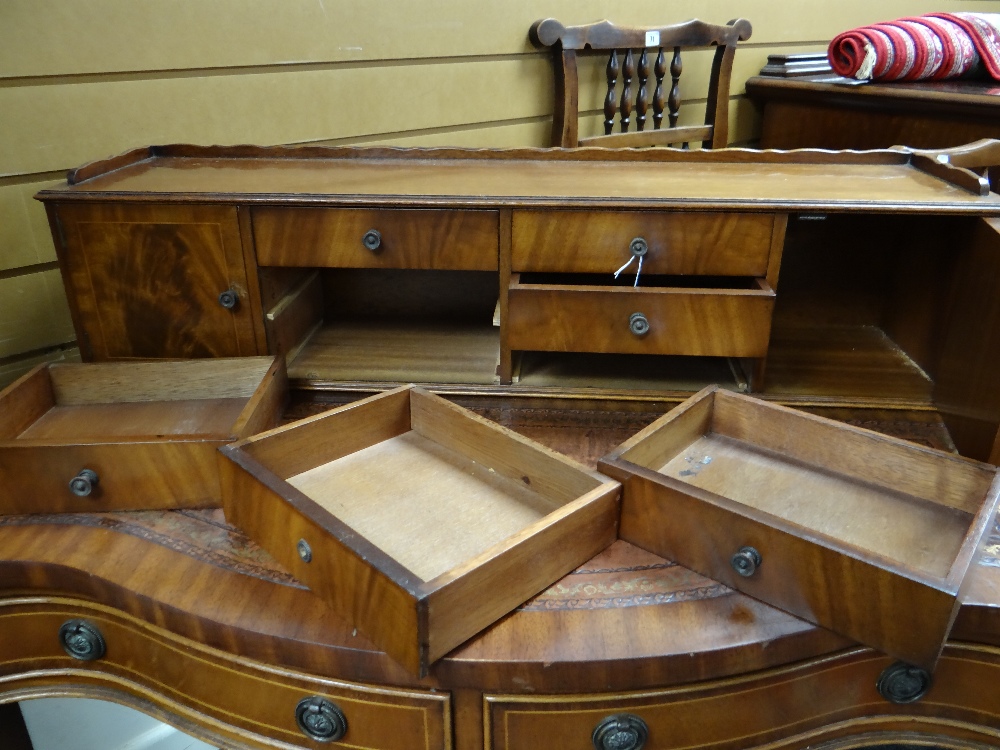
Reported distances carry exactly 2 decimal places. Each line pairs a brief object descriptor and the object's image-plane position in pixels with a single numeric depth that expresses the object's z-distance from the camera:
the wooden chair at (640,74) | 1.67
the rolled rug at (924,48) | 1.68
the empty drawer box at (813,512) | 0.62
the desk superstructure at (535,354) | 0.67
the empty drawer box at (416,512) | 0.62
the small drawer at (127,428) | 0.80
